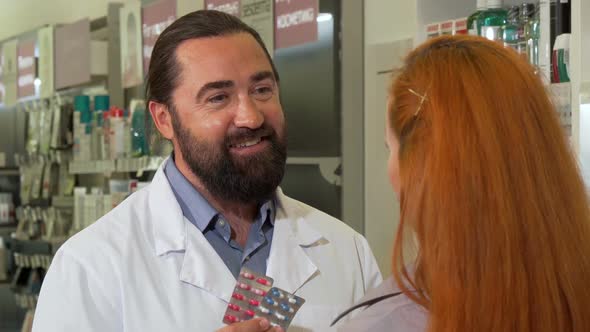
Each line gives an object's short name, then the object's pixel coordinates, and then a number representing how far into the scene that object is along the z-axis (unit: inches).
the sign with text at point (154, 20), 154.0
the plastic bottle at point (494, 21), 85.7
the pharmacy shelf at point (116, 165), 145.5
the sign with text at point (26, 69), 216.2
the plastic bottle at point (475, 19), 87.9
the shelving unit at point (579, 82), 75.9
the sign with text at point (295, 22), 121.4
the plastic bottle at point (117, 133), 161.3
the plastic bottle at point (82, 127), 180.4
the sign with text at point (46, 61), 201.5
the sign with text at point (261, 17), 128.7
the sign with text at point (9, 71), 228.7
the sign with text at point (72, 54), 185.5
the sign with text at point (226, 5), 137.6
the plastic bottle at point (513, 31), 85.5
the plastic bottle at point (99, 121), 175.7
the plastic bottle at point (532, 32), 83.0
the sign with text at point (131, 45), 164.4
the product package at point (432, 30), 97.0
